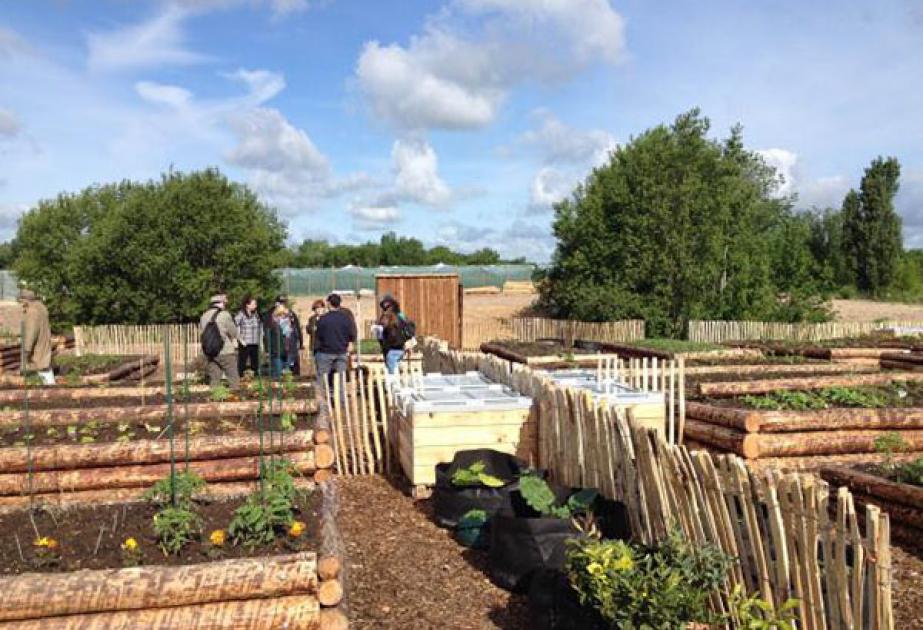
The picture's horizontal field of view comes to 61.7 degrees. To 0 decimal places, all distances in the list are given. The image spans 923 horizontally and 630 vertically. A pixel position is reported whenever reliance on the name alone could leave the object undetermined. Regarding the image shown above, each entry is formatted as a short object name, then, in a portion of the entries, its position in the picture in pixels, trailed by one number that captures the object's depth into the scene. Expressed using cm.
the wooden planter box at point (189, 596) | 385
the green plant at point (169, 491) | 526
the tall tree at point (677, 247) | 2984
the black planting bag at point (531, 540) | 530
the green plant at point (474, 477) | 662
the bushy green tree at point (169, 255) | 2588
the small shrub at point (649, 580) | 384
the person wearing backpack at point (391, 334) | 1230
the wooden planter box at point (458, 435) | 783
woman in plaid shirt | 1315
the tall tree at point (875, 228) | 5828
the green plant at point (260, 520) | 462
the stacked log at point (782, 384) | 979
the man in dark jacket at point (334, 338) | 1111
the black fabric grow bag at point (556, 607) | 420
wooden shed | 2461
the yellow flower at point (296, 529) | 466
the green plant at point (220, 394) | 888
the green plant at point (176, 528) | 446
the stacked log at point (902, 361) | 1432
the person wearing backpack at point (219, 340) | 1084
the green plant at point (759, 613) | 382
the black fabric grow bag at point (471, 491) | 656
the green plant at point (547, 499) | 558
